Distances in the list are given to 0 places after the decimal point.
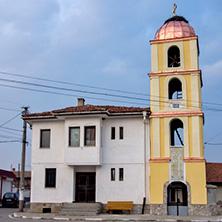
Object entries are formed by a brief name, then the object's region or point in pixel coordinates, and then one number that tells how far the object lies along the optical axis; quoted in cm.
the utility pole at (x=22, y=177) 2606
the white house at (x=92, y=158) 2445
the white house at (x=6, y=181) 4232
